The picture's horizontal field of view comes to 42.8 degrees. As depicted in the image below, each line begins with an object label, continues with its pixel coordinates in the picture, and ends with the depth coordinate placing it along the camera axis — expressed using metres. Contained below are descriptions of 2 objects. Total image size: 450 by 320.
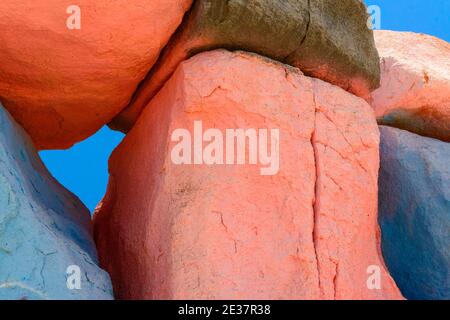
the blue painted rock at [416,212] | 2.59
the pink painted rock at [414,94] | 3.14
